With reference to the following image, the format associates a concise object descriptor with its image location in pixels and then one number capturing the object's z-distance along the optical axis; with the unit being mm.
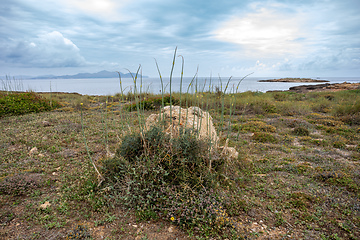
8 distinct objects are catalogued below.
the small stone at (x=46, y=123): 8002
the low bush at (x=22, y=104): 9903
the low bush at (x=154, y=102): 12948
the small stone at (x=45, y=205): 3344
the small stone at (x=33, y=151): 5353
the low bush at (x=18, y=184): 3695
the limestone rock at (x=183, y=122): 4686
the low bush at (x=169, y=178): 3106
